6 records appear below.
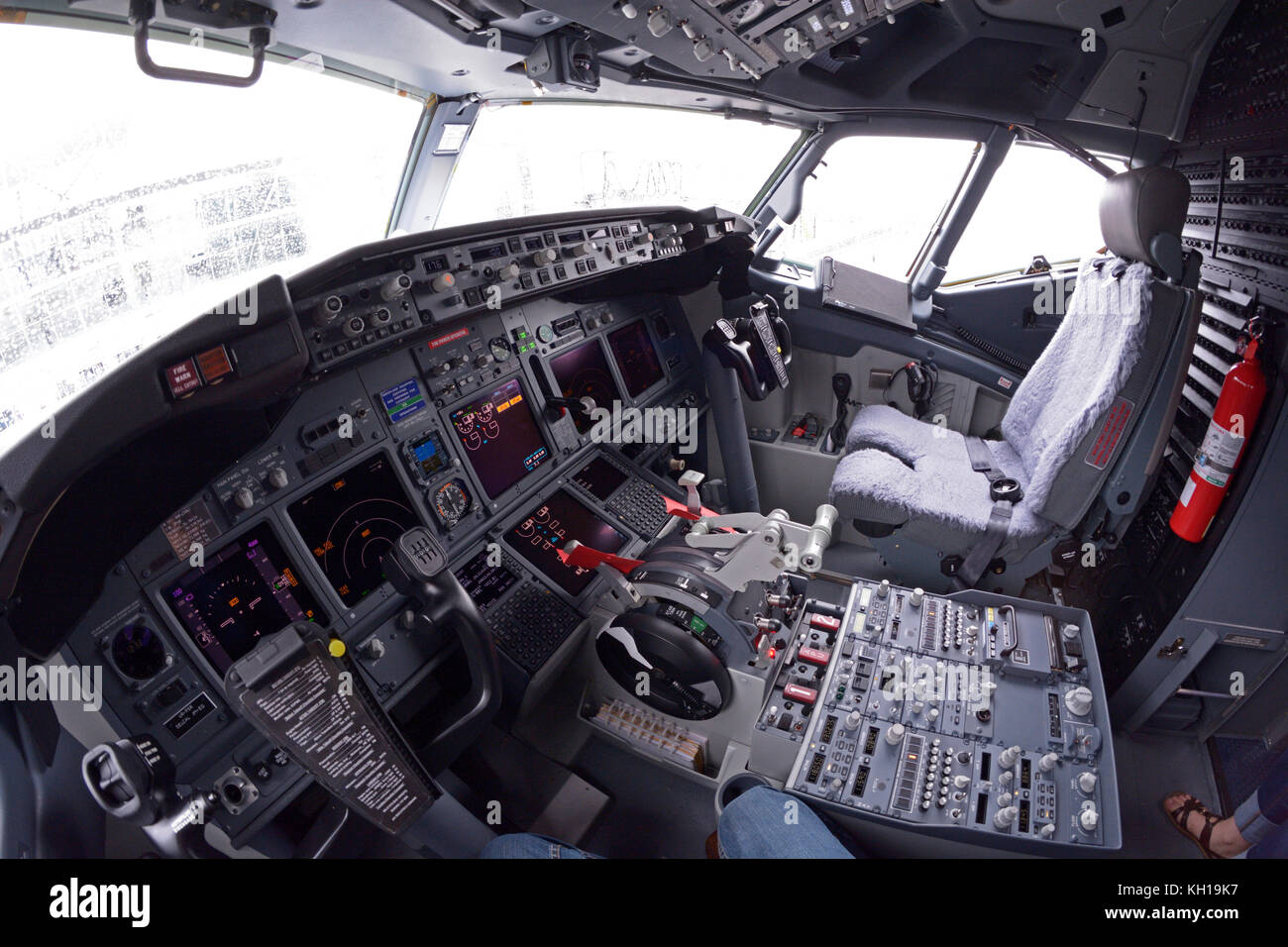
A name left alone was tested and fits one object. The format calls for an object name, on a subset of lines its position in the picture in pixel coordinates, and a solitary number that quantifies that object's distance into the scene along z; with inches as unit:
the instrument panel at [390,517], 54.9
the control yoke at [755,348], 104.0
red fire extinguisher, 71.5
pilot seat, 77.1
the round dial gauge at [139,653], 51.8
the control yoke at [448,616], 65.3
